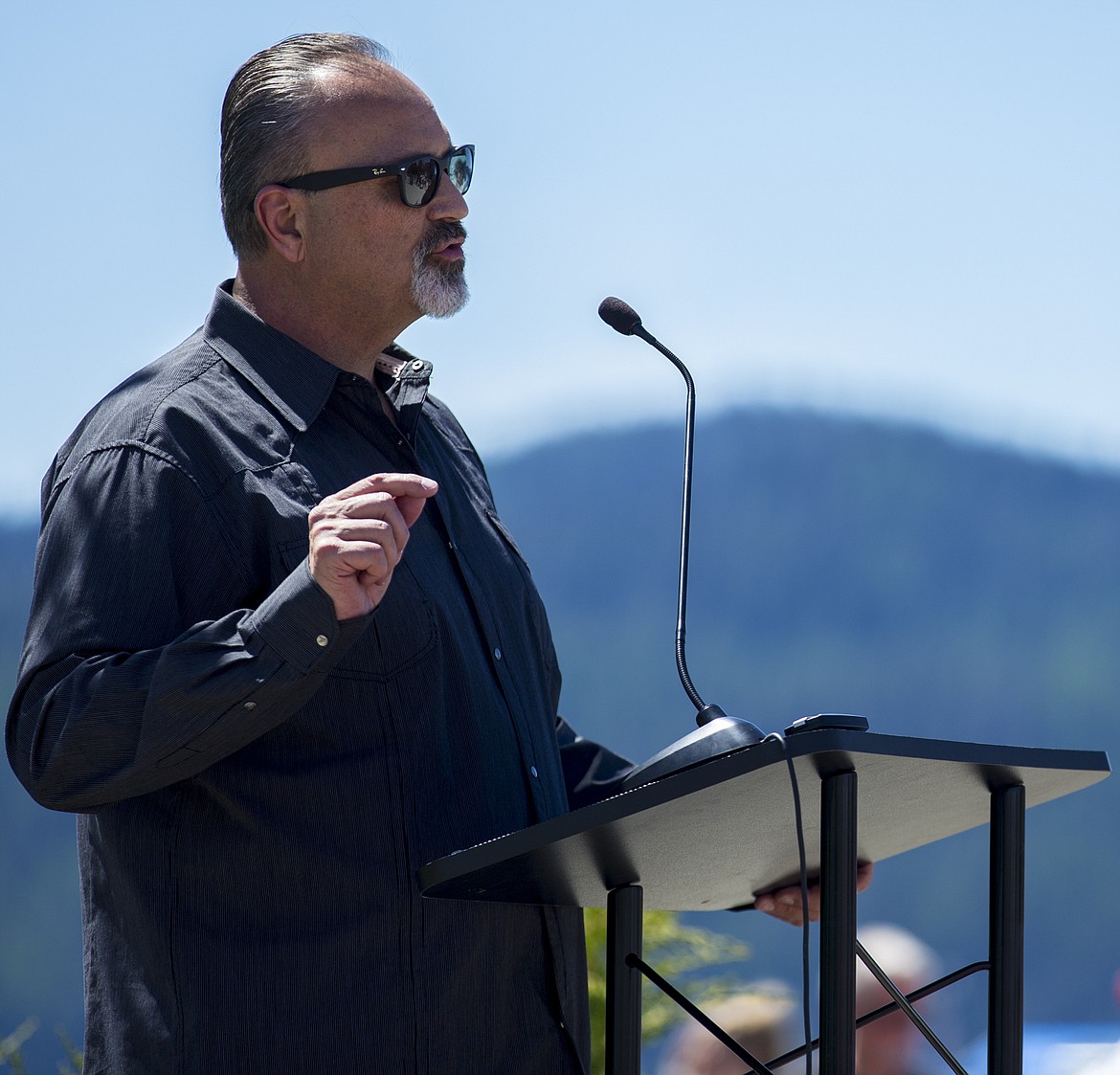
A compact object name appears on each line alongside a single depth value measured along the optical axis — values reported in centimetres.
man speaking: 507
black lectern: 495
